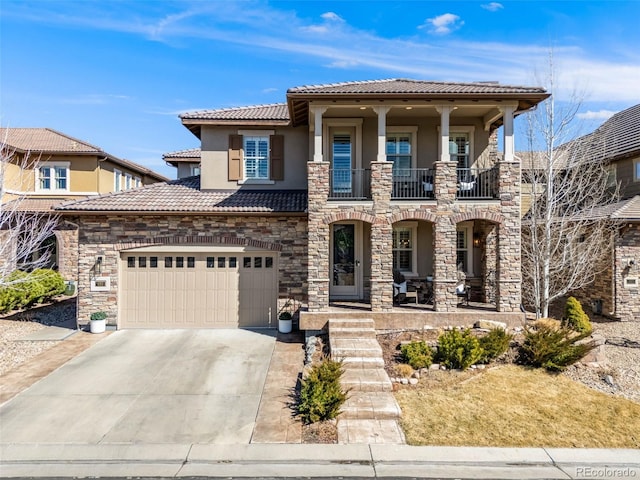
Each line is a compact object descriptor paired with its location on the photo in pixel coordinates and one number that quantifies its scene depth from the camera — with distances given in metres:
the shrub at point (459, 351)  8.84
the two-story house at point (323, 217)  11.23
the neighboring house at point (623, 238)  13.18
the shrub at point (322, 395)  6.82
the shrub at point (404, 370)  8.56
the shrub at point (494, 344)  9.23
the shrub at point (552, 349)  8.80
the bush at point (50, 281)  16.28
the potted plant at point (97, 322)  12.12
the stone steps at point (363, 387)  6.52
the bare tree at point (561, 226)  12.02
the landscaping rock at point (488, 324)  10.45
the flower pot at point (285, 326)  12.23
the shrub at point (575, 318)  10.82
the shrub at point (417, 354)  8.88
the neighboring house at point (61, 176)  20.31
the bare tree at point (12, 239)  9.93
